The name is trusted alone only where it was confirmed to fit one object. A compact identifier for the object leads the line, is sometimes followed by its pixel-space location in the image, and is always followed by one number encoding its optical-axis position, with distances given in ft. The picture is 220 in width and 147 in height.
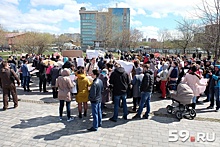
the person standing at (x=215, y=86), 21.62
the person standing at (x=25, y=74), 30.85
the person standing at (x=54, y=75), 27.07
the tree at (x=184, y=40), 107.92
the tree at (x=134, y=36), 177.47
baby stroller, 19.03
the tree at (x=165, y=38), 151.70
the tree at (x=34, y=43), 105.29
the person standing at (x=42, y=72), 29.35
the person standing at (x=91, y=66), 27.83
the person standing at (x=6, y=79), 21.86
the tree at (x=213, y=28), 33.93
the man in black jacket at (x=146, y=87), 19.15
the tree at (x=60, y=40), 211.61
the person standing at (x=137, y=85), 20.70
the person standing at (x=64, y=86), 18.37
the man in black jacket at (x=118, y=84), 18.48
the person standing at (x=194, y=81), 20.64
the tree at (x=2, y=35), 128.83
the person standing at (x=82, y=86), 18.48
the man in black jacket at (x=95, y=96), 16.72
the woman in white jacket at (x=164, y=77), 26.17
